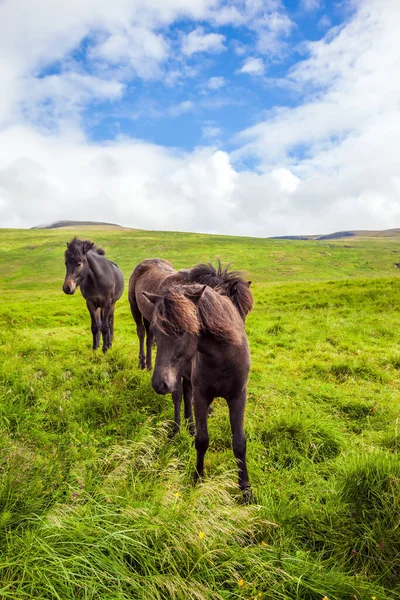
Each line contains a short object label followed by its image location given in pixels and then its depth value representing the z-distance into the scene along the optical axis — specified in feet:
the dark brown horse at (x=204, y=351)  11.35
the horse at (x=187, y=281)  15.12
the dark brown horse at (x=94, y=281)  30.40
